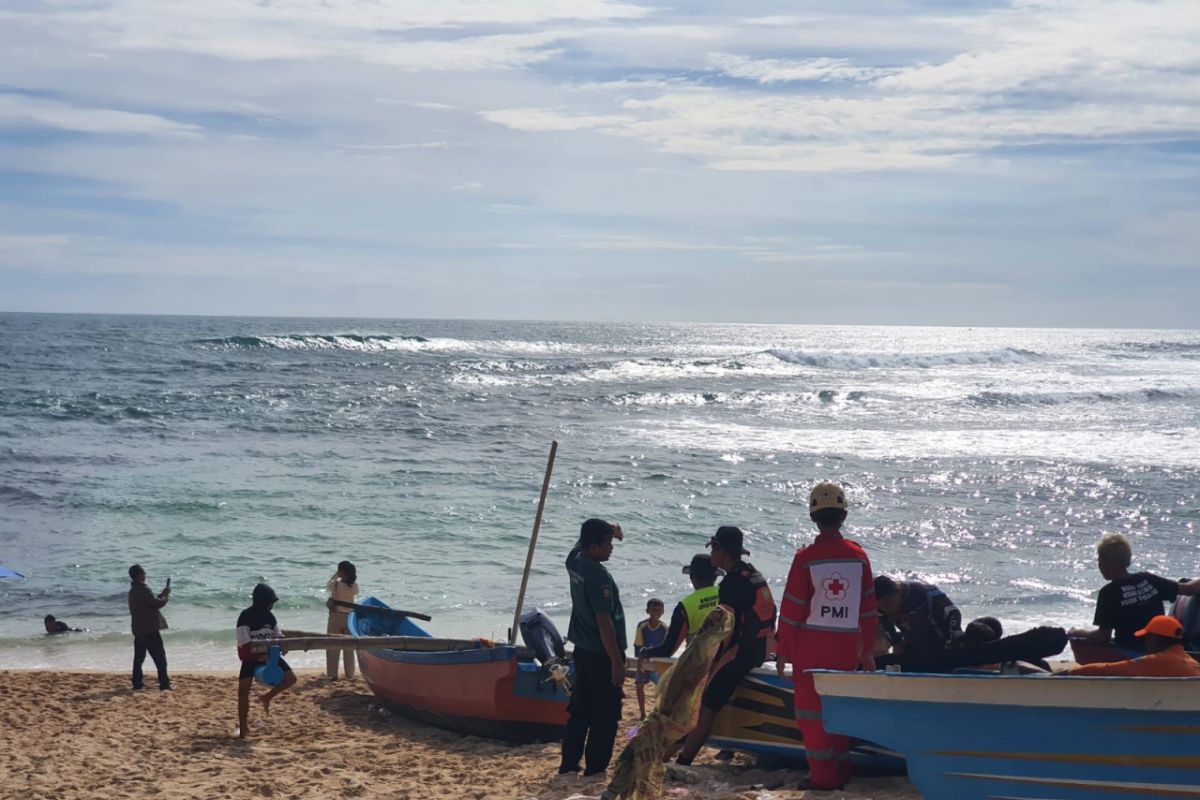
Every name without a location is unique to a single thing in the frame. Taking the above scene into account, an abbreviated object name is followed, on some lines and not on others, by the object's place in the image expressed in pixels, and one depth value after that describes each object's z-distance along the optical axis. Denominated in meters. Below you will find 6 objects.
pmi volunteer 6.08
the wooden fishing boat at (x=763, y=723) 6.90
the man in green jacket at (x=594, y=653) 6.91
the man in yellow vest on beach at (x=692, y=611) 7.03
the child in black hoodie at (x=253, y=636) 9.47
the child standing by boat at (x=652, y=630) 9.80
